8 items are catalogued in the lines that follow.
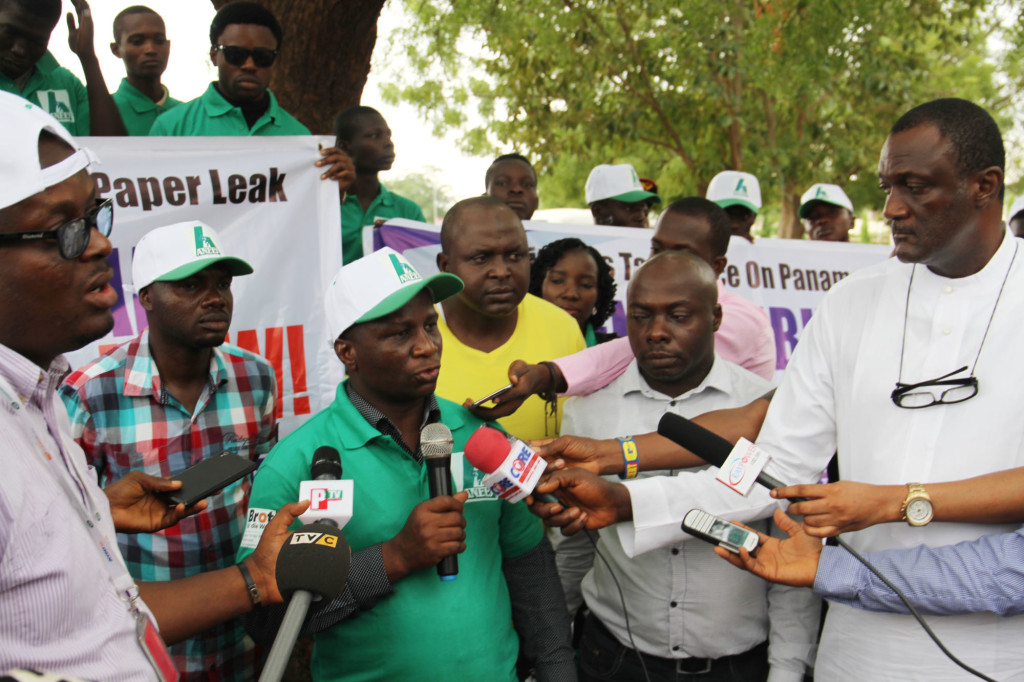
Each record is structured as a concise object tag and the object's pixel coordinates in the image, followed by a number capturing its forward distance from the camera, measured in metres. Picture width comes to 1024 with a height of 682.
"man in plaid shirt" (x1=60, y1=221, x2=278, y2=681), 3.41
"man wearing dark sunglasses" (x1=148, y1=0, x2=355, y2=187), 5.41
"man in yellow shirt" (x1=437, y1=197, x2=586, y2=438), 3.86
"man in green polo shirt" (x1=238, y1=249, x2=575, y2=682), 2.56
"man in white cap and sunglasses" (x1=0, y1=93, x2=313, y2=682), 1.61
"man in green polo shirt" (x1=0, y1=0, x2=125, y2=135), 4.66
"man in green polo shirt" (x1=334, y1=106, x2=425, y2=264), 6.13
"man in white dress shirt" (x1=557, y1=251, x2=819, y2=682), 3.15
